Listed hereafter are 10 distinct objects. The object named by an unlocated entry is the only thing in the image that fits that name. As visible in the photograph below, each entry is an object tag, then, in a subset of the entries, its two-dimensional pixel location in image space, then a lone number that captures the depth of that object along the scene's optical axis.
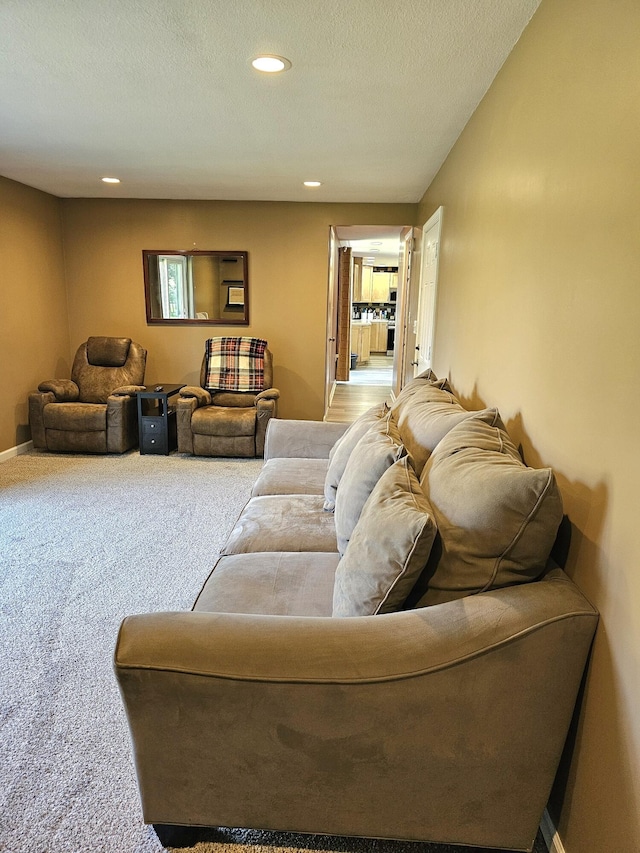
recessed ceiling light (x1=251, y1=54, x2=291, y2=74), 2.16
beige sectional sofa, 1.11
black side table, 4.84
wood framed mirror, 5.43
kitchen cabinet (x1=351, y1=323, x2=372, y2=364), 11.98
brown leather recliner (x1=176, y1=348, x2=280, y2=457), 4.73
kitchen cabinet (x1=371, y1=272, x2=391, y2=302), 14.02
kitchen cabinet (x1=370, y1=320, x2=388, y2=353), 13.95
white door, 3.78
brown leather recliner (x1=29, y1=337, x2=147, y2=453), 4.73
